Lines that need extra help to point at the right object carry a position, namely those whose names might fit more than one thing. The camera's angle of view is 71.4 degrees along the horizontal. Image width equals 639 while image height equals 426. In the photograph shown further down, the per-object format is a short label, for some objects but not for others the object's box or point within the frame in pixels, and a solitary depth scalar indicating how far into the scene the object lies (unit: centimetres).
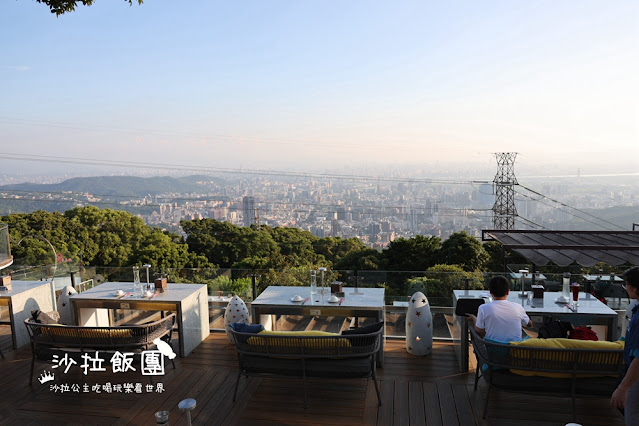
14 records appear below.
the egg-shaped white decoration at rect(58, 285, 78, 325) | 546
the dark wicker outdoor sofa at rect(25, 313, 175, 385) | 409
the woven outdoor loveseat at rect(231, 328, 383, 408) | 365
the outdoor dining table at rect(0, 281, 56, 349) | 540
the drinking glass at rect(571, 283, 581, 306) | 448
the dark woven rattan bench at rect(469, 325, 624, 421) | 320
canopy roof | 707
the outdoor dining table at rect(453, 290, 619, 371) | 421
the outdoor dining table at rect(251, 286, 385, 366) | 465
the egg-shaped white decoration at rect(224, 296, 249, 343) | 569
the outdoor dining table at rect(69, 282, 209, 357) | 504
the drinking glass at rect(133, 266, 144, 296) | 537
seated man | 360
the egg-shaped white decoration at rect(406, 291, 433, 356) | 489
